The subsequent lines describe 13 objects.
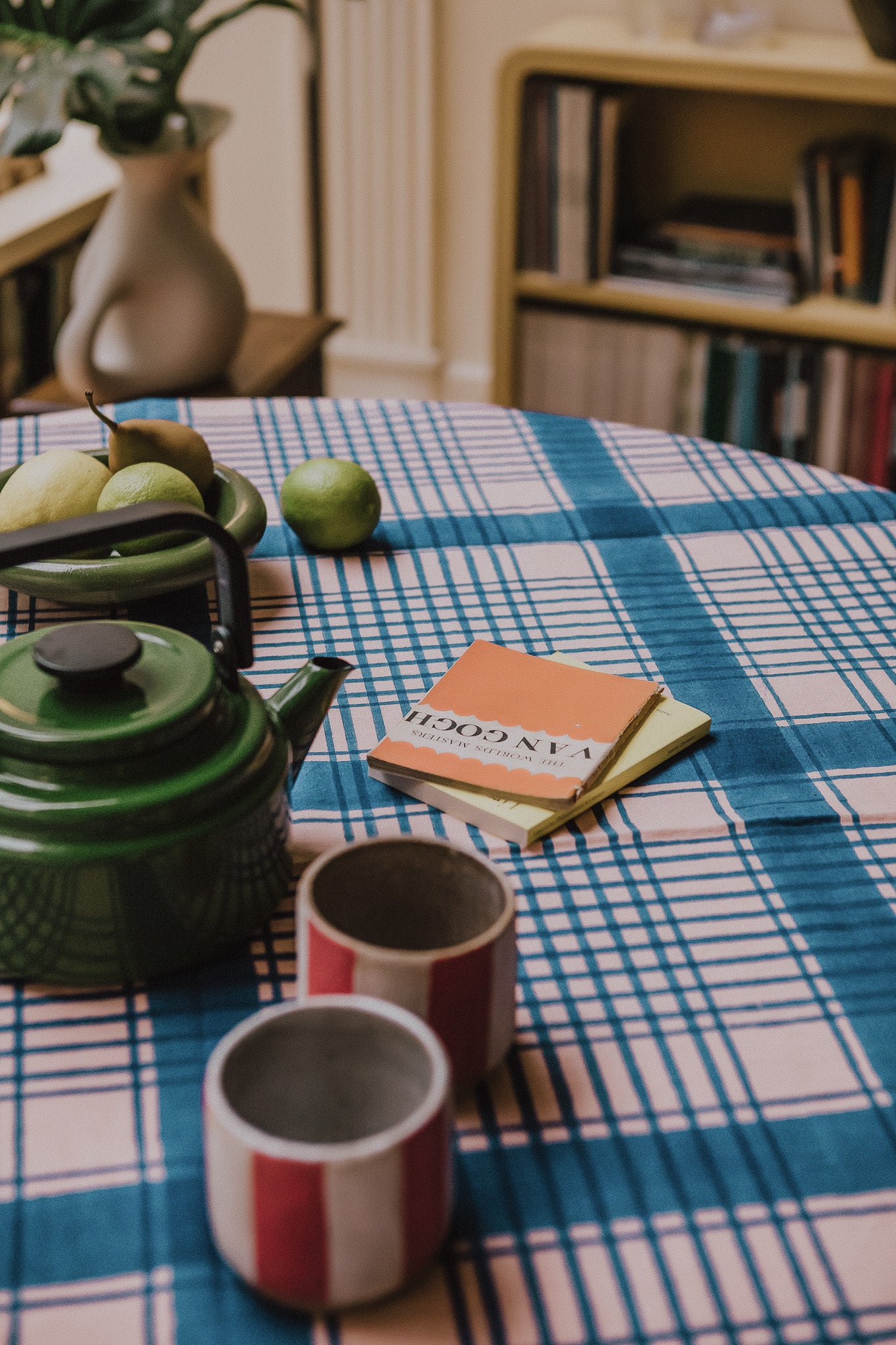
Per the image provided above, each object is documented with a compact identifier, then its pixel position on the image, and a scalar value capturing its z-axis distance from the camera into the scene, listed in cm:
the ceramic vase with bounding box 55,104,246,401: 189
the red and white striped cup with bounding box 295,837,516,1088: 57
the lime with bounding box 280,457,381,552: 110
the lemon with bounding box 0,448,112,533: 101
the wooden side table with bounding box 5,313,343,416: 210
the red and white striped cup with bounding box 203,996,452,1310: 48
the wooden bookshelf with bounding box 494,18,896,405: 226
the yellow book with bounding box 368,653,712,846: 79
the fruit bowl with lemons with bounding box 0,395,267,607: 96
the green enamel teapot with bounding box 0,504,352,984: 62
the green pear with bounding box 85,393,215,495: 104
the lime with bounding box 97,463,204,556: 98
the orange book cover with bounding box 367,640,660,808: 82
